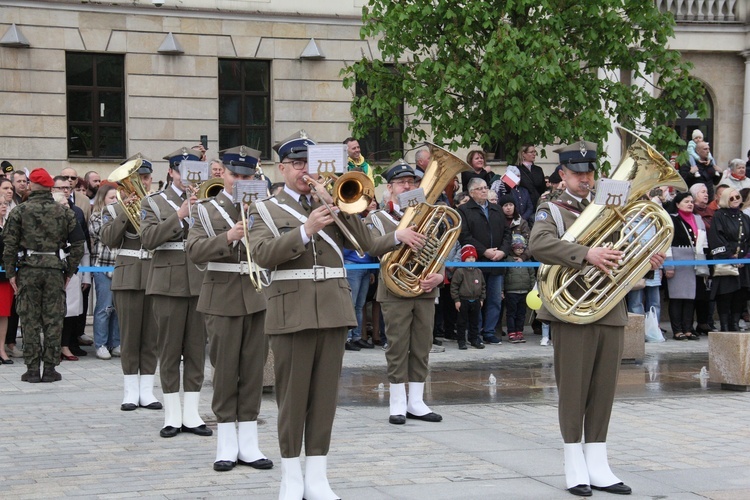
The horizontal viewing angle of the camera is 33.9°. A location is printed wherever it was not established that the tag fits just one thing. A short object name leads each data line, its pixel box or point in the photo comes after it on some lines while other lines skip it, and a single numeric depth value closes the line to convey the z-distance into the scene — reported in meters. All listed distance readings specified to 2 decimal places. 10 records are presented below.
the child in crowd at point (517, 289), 17.36
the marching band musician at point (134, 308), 11.43
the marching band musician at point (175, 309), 10.34
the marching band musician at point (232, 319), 9.05
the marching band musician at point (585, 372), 8.17
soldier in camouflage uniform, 13.53
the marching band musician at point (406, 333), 11.02
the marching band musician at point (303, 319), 7.73
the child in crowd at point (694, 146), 21.50
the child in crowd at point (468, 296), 16.47
